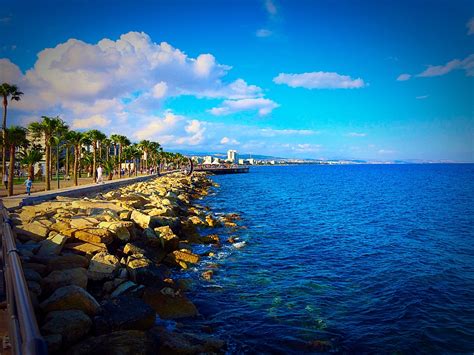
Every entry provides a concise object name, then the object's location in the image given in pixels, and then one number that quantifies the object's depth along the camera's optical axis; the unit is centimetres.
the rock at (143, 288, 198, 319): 987
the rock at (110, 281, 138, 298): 929
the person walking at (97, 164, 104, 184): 3568
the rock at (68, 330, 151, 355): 610
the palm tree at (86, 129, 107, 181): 4853
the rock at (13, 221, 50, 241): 1095
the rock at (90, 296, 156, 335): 722
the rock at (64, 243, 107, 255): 1102
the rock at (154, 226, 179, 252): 1549
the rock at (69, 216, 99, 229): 1243
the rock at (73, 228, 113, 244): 1180
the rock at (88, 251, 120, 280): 991
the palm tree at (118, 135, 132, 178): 5974
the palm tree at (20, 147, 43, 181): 2954
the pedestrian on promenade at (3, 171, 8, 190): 3059
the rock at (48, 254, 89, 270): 942
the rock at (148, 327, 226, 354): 732
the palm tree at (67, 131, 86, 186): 3828
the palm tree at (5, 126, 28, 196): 2725
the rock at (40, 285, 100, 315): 713
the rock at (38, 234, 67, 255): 1000
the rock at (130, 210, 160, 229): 1641
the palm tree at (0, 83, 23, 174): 2950
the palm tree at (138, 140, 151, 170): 8206
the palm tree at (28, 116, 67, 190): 3078
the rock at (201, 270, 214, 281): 1327
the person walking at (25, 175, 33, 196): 2302
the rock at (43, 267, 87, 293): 824
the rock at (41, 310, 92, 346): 635
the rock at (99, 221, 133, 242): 1308
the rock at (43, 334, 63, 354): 594
